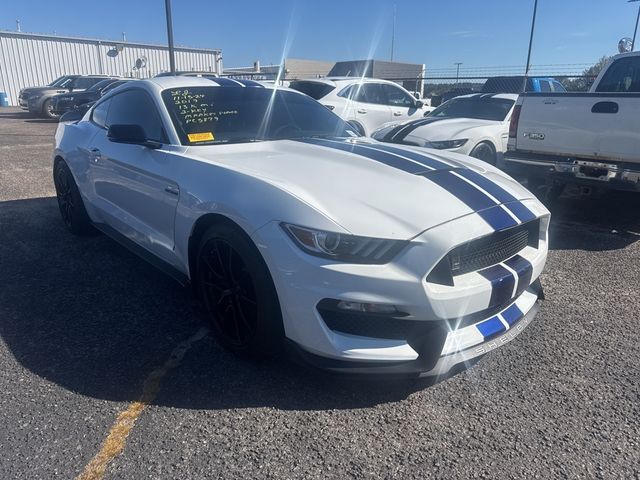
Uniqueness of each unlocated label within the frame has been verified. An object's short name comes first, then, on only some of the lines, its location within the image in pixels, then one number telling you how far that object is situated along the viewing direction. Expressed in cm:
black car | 1701
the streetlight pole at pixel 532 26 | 2040
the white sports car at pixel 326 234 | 219
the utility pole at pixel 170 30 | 1313
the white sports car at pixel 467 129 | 672
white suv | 982
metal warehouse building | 2945
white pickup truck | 470
